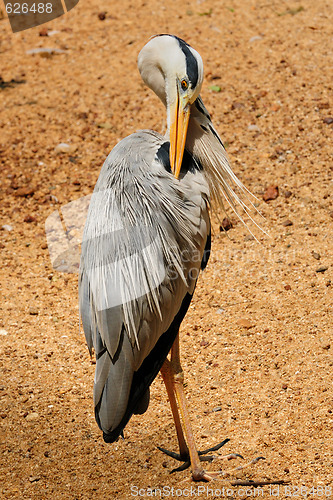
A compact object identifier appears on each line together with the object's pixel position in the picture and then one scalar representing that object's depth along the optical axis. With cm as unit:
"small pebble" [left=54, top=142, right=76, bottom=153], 1202
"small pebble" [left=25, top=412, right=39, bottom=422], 727
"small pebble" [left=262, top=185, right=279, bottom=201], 1023
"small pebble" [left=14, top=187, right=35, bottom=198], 1119
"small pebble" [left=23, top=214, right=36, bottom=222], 1073
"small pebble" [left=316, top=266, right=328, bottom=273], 881
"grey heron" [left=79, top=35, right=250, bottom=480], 584
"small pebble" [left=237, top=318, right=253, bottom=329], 829
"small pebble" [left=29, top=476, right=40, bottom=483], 641
